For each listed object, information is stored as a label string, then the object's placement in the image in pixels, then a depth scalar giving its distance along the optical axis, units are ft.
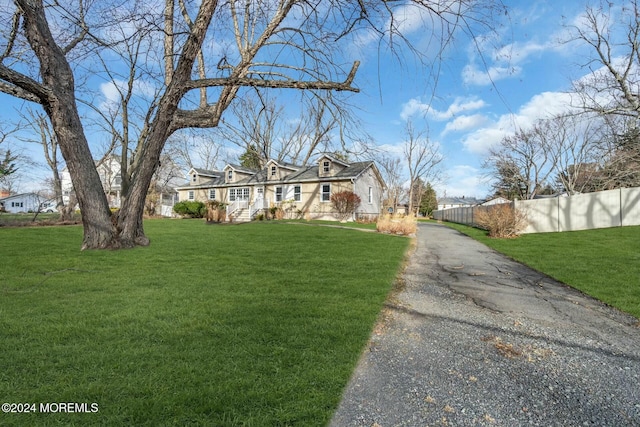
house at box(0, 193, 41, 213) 173.31
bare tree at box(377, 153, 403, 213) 154.94
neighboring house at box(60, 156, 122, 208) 136.93
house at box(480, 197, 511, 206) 158.14
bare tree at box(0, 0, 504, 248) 21.64
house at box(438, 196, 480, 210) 288.71
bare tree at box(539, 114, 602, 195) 95.25
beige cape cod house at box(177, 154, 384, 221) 83.41
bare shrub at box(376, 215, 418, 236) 49.47
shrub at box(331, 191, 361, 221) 77.97
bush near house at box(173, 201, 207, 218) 88.53
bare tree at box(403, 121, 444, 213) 140.87
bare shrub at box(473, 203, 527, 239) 46.01
